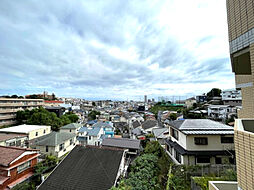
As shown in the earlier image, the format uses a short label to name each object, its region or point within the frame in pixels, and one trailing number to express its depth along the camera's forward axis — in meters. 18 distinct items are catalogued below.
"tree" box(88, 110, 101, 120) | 51.72
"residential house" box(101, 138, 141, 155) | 16.73
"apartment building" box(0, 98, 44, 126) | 29.88
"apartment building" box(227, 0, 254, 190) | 2.55
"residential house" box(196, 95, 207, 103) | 58.51
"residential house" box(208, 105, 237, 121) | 29.39
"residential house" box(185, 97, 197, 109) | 62.23
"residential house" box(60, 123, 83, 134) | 26.16
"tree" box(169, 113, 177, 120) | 39.94
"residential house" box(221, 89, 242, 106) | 40.77
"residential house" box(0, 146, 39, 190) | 9.95
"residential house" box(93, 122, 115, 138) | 28.49
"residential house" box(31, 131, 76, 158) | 17.05
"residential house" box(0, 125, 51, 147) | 20.69
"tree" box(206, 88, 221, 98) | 56.01
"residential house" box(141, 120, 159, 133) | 31.22
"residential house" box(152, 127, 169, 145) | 20.48
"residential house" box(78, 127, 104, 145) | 23.94
